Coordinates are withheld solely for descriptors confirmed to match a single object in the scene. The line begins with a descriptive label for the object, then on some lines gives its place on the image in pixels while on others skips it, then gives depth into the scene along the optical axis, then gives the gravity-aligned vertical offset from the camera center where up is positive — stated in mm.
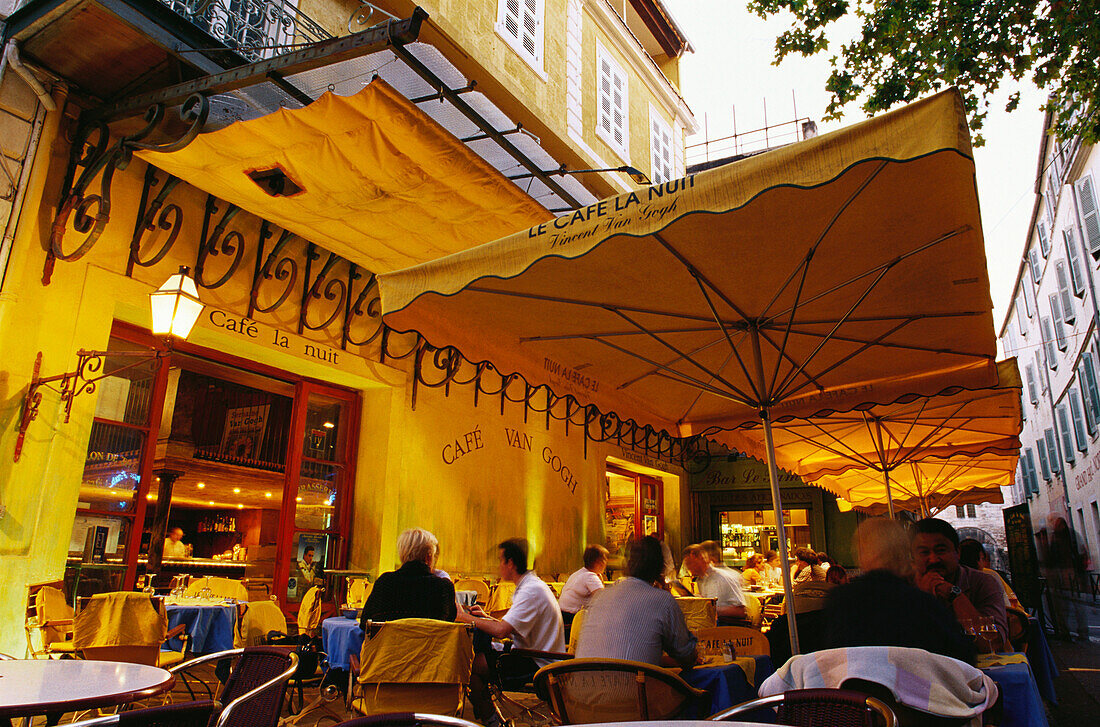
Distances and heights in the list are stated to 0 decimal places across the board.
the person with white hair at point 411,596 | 4055 -235
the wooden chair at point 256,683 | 2494 -480
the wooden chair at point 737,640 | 3963 -454
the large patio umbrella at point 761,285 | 2496 +1280
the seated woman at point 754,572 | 11102 -223
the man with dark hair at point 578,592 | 5715 -282
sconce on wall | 4816 +1457
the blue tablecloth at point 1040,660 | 5148 -716
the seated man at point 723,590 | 5996 -289
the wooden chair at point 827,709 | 1908 -417
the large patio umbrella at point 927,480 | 8219 +987
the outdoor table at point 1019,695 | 2586 -485
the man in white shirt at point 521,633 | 4434 -474
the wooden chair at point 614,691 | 2607 -491
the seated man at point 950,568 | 3963 -47
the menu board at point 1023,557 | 10258 +47
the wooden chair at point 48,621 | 4656 -453
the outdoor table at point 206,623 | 5297 -517
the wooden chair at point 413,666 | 3553 -544
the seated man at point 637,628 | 3111 -310
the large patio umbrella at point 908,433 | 5500 +1108
